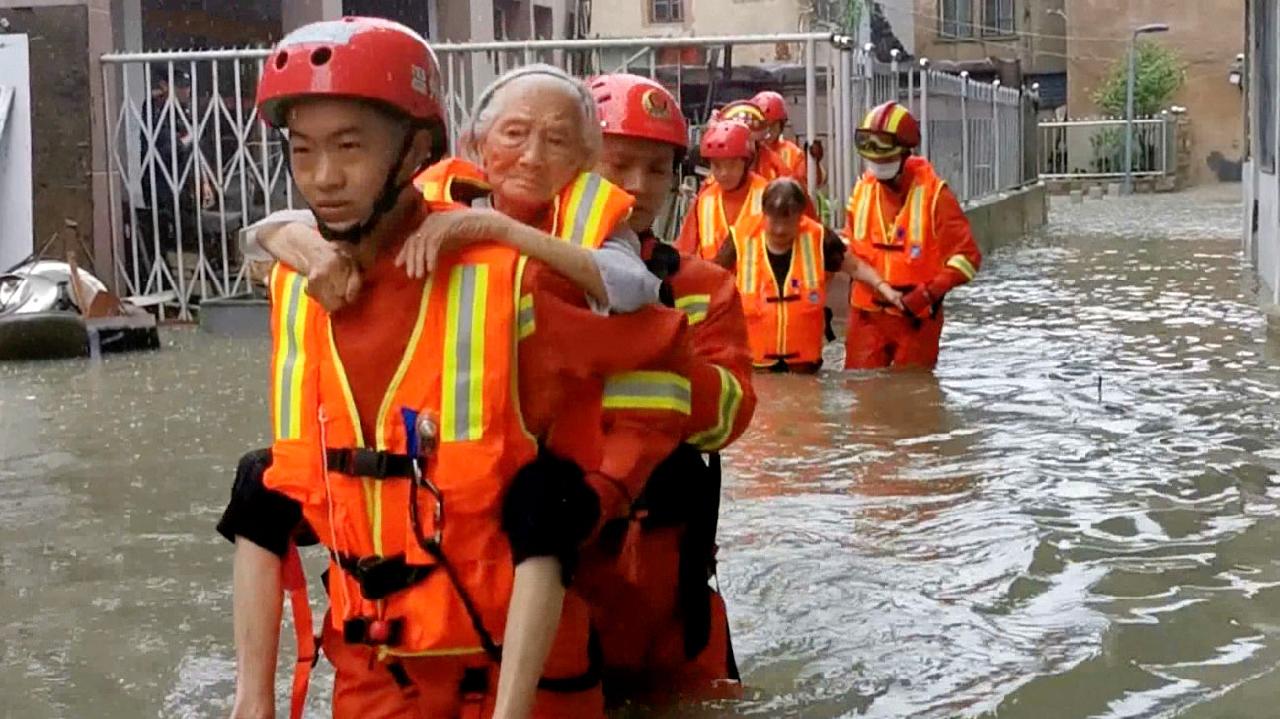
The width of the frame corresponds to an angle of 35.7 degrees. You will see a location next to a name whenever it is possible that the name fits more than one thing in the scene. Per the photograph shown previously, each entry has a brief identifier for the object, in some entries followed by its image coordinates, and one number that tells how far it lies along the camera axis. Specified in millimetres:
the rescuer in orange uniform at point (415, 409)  2967
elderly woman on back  2996
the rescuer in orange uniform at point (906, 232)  9906
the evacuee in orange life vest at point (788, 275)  9680
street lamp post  42812
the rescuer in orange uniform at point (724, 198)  9453
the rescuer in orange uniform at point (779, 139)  12258
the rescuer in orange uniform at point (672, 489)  4035
